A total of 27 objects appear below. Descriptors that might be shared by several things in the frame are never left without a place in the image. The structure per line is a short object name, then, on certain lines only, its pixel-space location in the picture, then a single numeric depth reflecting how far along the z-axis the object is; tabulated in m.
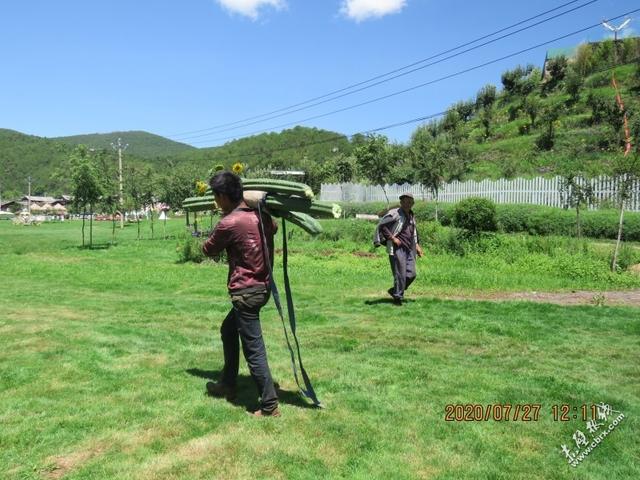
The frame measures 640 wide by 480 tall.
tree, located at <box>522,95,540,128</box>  44.75
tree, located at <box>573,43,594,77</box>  49.75
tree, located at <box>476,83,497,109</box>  57.12
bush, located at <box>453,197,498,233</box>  18.09
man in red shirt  4.36
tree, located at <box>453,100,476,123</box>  58.70
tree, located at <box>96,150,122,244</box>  25.55
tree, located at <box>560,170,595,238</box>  16.77
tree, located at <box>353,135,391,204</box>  30.61
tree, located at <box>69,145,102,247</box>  23.94
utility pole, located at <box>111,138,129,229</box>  49.98
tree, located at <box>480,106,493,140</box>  48.41
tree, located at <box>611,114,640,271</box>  13.40
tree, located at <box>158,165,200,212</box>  30.83
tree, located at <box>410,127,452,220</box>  22.59
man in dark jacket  8.90
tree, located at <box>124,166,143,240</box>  34.72
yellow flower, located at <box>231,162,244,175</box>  4.65
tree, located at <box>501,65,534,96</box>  54.16
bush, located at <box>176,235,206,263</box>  17.55
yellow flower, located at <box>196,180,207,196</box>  4.95
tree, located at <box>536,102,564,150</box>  38.84
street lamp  44.41
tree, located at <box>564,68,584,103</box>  45.28
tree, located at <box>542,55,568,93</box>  50.38
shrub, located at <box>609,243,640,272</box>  13.53
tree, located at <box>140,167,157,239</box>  34.62
